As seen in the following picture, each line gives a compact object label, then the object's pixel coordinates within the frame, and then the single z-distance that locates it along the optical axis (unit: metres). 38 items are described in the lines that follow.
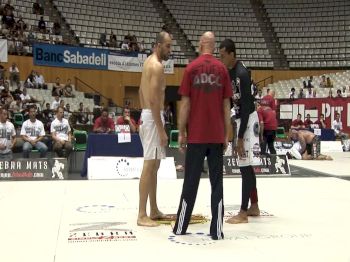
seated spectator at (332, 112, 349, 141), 17.88
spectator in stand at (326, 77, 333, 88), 21.86
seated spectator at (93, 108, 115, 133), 11.38
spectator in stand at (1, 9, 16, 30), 18.30
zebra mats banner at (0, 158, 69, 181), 9.13
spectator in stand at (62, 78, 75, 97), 17.70
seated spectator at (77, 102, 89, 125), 16.11
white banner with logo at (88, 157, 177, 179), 9.32
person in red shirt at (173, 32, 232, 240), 4.36
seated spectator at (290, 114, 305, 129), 15.96
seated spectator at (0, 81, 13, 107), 14.40
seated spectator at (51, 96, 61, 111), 15.63
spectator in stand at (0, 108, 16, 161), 9.77
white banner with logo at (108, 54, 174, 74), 20.02
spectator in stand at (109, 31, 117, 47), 21.02
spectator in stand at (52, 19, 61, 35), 19.90
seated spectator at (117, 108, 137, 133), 11.35
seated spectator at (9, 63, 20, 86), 17.05
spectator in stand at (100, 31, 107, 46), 20.77
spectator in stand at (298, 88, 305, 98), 20.70
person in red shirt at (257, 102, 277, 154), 11.33
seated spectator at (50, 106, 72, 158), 10.60
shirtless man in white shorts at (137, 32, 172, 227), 4.79
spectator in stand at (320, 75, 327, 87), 21.95
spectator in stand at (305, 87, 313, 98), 20.49
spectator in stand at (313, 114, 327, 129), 18.03
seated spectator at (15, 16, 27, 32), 18.56
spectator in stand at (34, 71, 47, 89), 17.39
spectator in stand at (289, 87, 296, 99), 20.83
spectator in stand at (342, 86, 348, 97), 19.98
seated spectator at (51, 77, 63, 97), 17.30
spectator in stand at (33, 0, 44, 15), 20.33
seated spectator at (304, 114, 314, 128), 17.27
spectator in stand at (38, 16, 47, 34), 19.36
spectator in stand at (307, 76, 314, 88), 21.92
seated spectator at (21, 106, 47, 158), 10.34
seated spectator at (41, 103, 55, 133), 13.98
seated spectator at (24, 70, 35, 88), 17.13
